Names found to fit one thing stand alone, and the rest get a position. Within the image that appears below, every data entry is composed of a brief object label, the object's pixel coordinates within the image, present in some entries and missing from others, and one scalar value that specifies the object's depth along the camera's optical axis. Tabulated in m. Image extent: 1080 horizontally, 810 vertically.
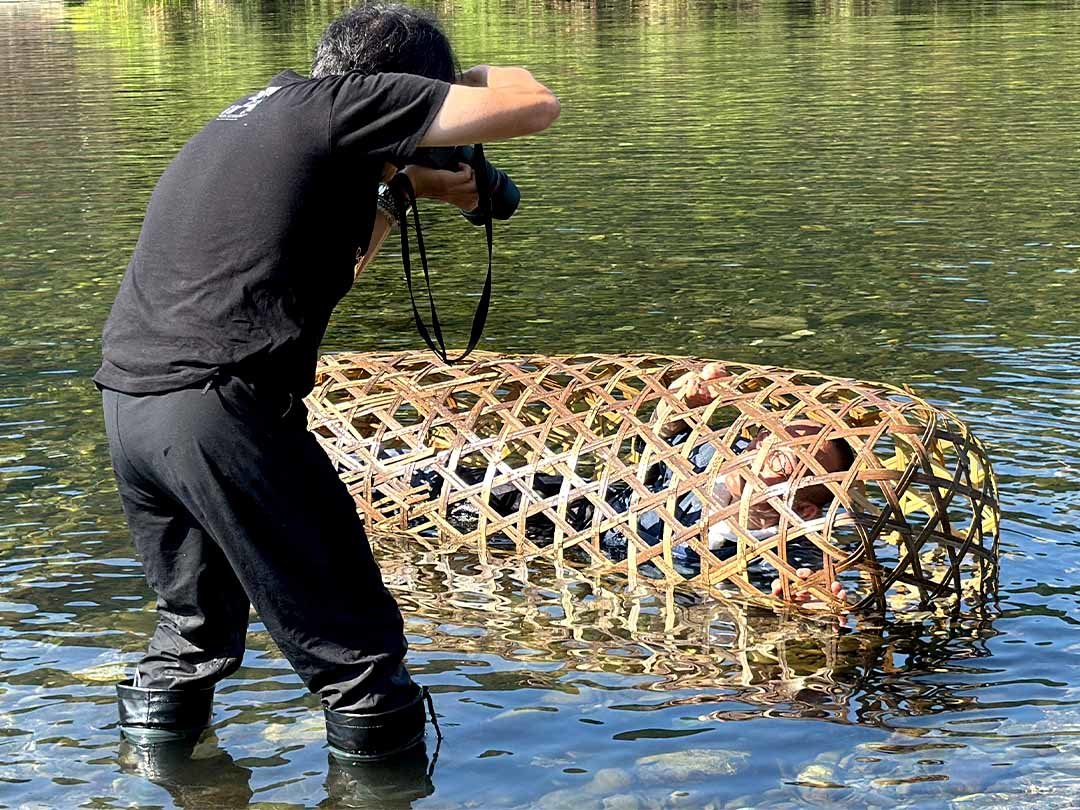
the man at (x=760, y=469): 6.18
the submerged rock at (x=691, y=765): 4.99
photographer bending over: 3.97
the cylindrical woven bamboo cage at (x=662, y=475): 6.09
